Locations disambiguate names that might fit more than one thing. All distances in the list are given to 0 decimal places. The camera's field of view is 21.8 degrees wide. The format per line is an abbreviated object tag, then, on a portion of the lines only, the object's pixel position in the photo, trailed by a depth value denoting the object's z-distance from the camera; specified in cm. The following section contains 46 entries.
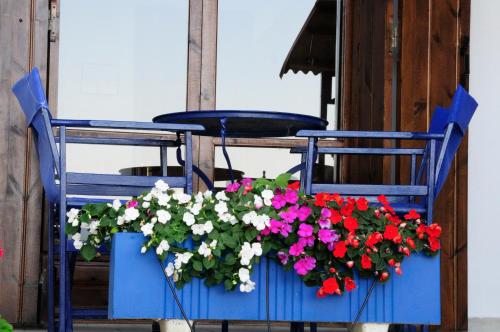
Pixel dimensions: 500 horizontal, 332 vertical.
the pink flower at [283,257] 309
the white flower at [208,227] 306
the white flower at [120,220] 317
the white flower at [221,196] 319
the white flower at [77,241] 344
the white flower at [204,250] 304
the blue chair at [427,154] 361
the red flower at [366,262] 309
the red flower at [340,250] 308
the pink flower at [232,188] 326
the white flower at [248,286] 306
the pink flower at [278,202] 313
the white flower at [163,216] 309
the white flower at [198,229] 307
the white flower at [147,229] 305
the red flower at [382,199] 336
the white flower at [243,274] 304
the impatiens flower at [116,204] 325
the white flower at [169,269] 308
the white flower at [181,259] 305
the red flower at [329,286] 307
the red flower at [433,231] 316
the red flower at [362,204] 319
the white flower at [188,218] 308
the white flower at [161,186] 324
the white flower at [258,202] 313
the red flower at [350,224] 311
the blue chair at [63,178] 361
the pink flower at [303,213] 309
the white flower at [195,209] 312
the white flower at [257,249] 304
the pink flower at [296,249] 306
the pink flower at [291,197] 314
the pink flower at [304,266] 307
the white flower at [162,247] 304
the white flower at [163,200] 317
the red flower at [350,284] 311
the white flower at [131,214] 315
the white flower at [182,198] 319
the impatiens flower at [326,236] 307
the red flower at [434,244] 316
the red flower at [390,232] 313
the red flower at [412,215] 325
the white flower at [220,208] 311
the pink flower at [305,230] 306
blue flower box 310
